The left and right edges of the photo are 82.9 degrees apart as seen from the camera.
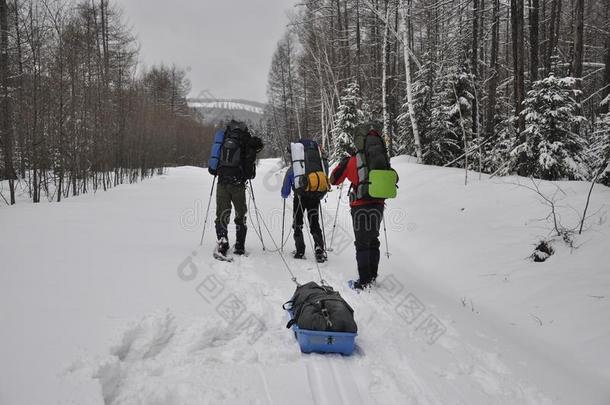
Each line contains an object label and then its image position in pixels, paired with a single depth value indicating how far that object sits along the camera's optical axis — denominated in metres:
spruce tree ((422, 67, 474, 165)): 13.98
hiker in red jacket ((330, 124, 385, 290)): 4.53
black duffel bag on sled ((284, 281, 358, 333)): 2.91
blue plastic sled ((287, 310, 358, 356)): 2.88
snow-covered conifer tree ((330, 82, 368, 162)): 17.97
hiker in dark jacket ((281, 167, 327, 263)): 5.75
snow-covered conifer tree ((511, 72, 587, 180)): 8.59
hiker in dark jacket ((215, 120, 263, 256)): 5.54
